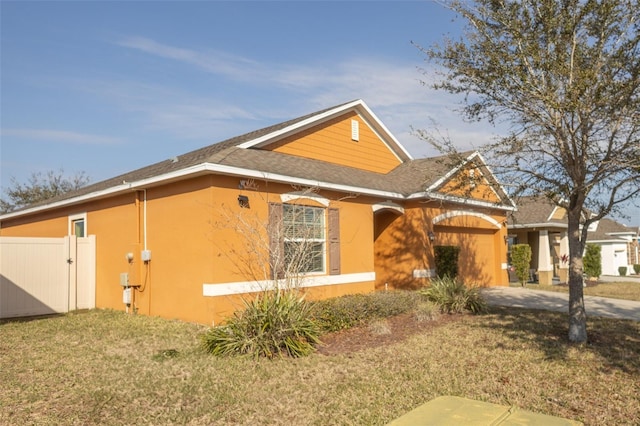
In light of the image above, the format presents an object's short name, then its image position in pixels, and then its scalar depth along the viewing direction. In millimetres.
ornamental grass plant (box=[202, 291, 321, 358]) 8000
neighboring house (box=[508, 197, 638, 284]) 22281
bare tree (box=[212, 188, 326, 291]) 10617
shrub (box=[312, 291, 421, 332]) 9906
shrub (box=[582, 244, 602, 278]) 21781
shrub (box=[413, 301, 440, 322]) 11297
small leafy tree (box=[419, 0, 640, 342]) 8047
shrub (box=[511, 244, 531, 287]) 19812
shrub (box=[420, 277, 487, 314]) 12242
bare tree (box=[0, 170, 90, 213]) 38562
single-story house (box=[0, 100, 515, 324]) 10750
